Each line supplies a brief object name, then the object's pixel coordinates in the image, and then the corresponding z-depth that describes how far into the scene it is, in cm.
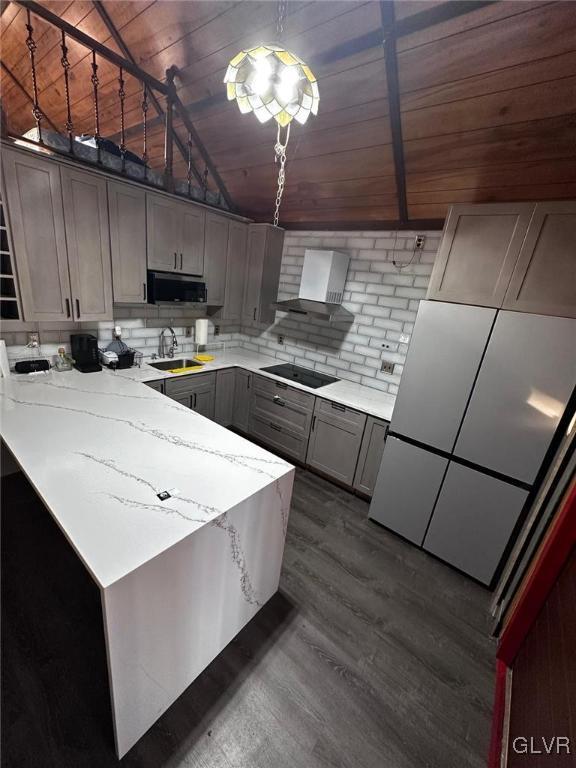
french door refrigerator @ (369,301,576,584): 174
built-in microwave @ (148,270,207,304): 274
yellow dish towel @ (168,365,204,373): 294
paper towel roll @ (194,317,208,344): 334
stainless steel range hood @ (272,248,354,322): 291
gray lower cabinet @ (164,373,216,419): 286
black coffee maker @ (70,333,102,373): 250
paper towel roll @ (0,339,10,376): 212
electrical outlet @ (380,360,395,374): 296
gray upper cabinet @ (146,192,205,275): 265
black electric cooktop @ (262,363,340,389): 313
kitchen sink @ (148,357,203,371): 310
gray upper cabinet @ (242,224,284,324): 340
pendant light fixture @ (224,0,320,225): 105
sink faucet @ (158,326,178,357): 325
